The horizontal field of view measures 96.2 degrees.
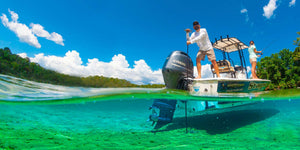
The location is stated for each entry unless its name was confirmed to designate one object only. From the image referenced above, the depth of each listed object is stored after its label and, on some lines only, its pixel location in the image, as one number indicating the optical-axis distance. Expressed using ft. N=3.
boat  15.52
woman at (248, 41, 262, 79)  20.79
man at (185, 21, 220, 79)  15.75
